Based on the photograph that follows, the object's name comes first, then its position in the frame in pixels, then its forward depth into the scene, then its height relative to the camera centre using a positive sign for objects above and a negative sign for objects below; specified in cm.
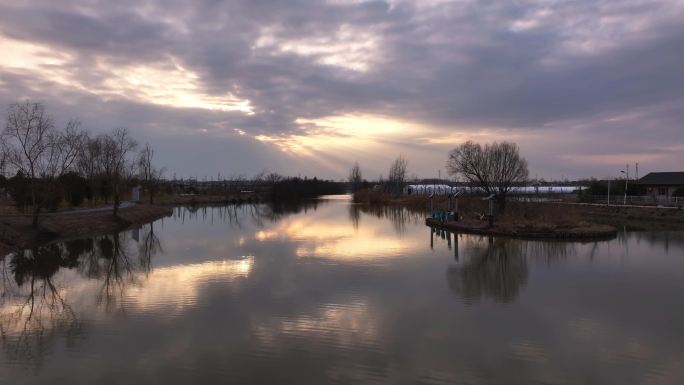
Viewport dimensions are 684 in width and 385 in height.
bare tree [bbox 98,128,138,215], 3150 +185
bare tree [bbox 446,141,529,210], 2872 +143
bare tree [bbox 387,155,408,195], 7317 +176
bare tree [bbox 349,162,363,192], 9196 +196
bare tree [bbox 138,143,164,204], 4759 +165
